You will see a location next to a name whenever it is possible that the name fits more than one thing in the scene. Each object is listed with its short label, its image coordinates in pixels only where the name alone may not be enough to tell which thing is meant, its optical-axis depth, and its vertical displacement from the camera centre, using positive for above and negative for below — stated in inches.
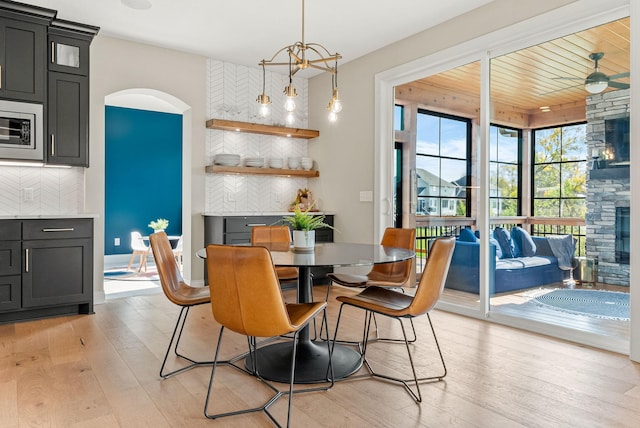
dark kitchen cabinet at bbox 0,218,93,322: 143.9 -19.9
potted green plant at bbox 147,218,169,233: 274.0 -9.5
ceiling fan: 121.7 +37.0
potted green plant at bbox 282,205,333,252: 112.9 -5.7
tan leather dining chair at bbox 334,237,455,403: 89.7 -19.3
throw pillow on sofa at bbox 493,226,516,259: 149.1 -10.4
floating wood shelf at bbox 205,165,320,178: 203.3 +19.0
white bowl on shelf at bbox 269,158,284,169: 220.3 +24.0
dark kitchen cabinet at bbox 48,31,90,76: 156.9 +56.7
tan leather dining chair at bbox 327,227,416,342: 128.5 -19.0
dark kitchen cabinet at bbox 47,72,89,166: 157.8 +32.6
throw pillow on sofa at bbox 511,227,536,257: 143.9 -10.3
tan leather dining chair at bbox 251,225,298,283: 135.4 -8.8
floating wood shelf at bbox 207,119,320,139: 203.5 +39.3
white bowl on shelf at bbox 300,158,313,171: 229.9 +24.6
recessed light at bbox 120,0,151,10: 150.7 +71.0
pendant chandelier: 106.0 +29.8
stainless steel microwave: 148.6 +26.8
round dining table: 92.3 -34.7
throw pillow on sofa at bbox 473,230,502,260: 152.2 -11.6
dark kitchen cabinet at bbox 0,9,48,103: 146.9 +51.1
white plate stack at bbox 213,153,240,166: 205.5 +23.7
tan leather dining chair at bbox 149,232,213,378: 101.3 -18.3
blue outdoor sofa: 139.0 -19.6
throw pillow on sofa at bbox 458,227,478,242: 159.5 -8.9
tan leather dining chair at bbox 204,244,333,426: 76.0 -14.9
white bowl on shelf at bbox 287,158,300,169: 226.8 +24.4
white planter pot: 112.8 -7.3
